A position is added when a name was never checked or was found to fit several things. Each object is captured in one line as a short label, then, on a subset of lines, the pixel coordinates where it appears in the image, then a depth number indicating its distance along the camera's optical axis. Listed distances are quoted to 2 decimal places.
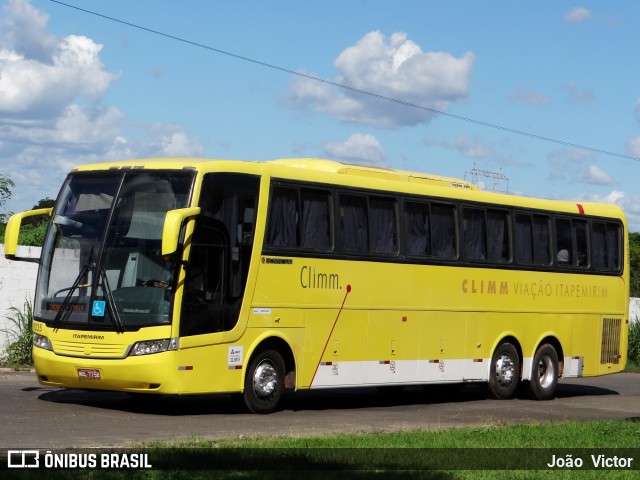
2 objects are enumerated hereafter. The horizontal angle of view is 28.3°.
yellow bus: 16.59
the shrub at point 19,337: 23.77
